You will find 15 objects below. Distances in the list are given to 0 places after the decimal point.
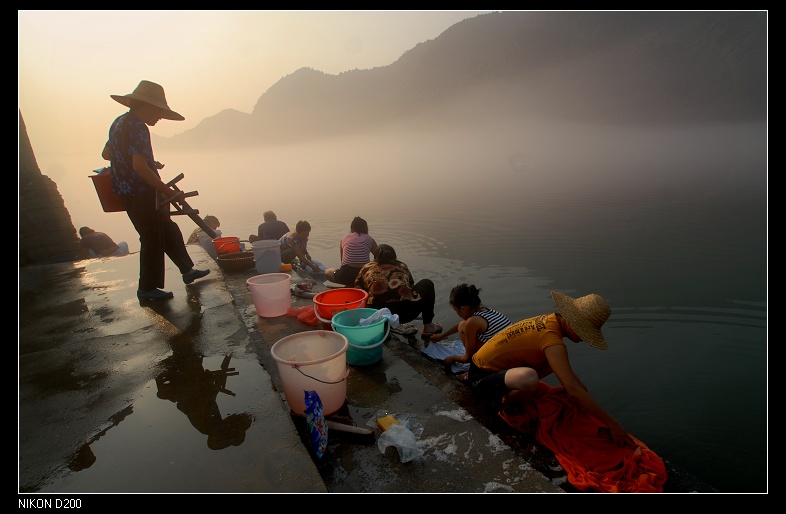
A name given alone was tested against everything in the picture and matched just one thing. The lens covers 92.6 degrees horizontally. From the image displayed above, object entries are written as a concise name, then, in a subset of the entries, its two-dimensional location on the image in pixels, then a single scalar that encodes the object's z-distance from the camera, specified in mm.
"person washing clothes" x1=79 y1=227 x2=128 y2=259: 8844
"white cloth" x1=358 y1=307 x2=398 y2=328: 3629
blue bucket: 3482
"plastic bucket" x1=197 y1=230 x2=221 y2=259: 8252
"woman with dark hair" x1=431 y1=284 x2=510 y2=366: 3723
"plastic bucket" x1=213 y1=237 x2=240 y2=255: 6746
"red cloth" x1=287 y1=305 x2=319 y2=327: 4473
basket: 6430
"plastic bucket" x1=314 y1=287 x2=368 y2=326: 4086
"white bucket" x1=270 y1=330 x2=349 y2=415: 2613
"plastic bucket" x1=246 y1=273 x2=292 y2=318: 4461
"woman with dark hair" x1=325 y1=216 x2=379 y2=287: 6262
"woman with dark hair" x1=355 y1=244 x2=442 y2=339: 4734
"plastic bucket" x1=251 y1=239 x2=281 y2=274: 6410
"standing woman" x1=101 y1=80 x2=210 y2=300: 4266
